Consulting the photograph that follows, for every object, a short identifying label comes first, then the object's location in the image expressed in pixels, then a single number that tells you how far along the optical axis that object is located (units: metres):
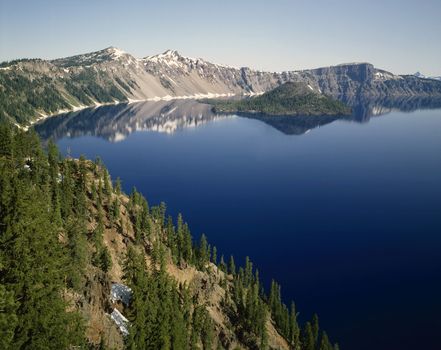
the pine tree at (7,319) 31.78
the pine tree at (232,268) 117.66
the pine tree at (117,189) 121.96
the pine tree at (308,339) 92.06
